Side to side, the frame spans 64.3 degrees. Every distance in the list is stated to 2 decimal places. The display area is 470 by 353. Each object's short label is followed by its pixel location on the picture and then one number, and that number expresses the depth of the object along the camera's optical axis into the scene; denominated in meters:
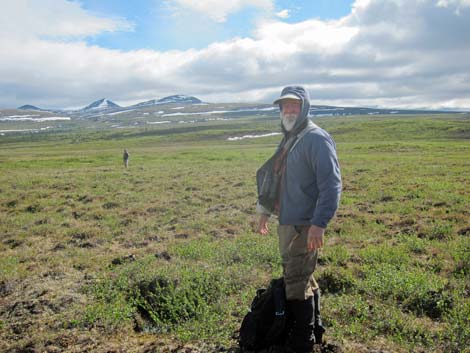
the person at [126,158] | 32.44
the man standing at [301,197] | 4.06
